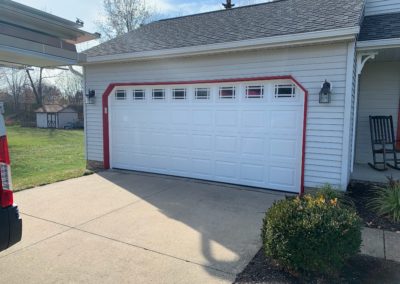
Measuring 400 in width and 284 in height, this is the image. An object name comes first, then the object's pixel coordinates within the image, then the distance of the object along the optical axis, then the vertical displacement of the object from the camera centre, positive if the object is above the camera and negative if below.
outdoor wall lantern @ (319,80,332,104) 5.45 +0.35
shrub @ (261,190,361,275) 2.83 -1.16
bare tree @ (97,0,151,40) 23.59 +7.31
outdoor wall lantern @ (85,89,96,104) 8.36 +0.42
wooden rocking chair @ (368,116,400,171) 7.57 -0.55
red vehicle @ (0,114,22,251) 2.53 -0.77
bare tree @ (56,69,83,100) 40.22 +3.54
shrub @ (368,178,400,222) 4.63 -1.38
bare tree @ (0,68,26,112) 40.41 +3.43
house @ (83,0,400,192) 5.62 +0.43
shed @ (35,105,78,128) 34.94 -0.52
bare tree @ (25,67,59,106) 37.88 +3.84
